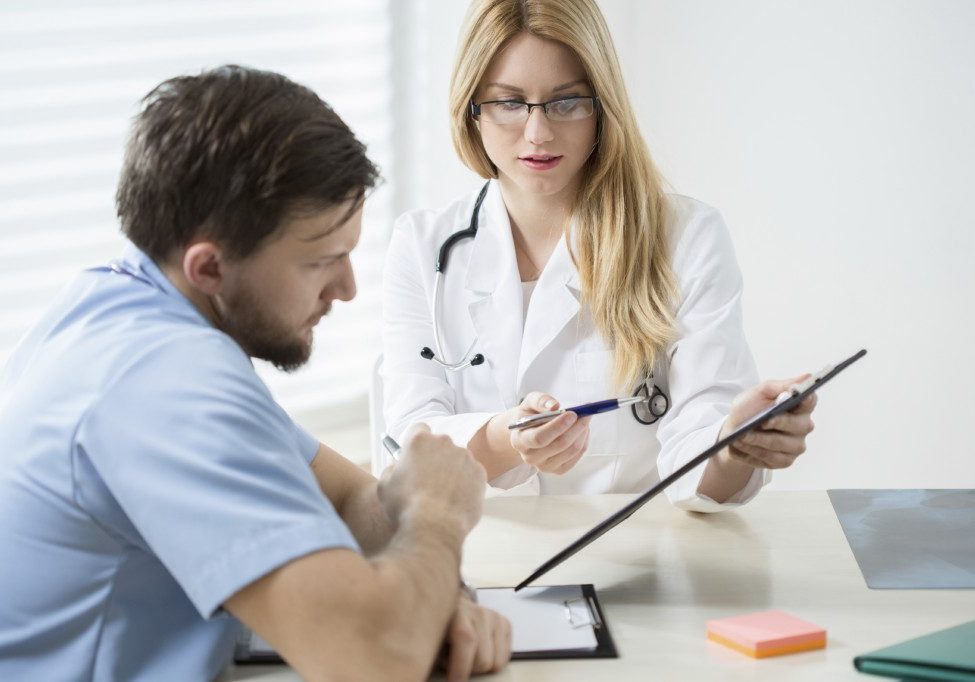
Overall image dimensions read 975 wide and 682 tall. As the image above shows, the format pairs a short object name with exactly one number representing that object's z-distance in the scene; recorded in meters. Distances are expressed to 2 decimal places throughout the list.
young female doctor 1.95
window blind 2.46
